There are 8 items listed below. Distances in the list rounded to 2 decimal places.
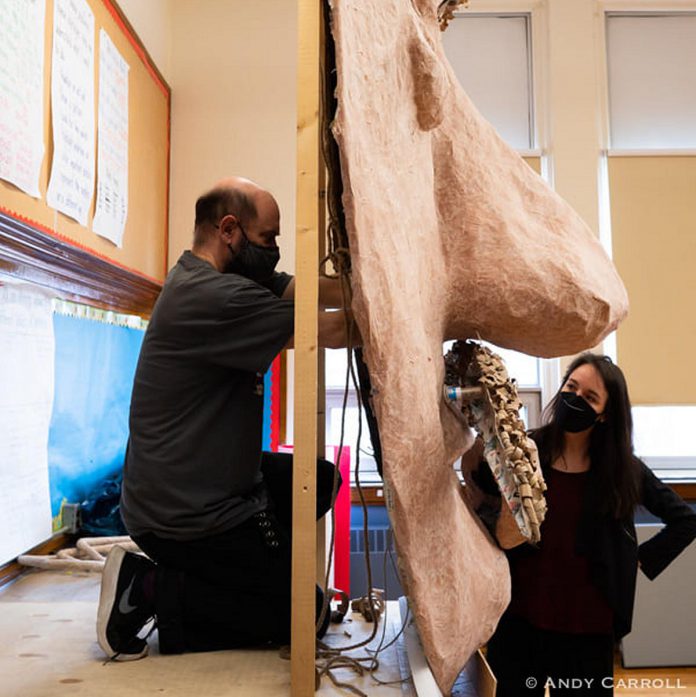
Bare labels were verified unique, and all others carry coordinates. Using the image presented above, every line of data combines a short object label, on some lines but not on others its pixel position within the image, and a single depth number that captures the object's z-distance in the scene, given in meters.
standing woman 1.66
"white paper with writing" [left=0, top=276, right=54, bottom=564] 1.68
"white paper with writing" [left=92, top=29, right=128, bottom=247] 2.14
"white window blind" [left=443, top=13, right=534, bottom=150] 3.49
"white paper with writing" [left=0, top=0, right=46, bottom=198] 1.50
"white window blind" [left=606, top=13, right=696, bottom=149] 3.48
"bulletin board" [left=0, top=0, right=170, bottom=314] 1.62
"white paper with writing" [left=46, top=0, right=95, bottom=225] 1.79
